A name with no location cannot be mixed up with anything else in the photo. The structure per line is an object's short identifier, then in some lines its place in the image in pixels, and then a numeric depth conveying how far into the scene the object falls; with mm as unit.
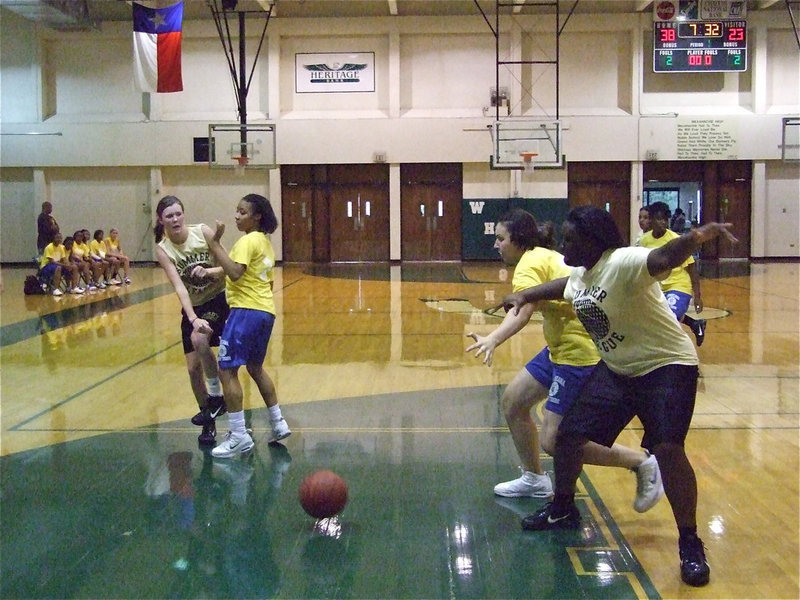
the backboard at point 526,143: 22328
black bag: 17234
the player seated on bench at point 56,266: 16875
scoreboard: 23906
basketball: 4270
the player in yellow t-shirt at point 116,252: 19472
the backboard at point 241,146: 22734
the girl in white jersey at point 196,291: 5855
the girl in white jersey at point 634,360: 3607
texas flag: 19859
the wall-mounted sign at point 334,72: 25062
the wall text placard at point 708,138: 24453
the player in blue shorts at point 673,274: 7672
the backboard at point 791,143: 23323
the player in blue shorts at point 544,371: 4152
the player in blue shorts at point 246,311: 5543
